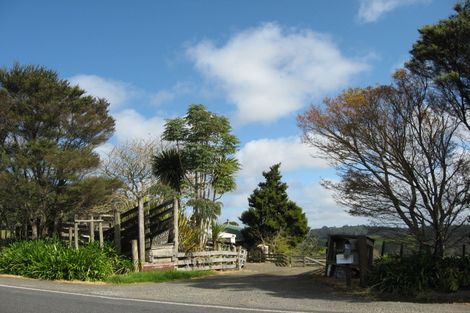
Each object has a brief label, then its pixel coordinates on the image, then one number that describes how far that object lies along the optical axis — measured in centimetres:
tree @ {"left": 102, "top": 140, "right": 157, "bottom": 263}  4141
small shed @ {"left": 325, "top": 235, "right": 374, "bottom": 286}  1512
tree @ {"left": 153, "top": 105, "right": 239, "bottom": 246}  2645
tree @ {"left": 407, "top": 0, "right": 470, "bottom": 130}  1358
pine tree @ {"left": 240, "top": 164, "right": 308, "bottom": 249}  4138
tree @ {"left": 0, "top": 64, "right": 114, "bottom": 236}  2239
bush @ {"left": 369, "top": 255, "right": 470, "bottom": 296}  1323
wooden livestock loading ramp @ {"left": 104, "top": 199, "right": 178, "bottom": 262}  2223
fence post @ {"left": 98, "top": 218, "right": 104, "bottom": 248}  2082
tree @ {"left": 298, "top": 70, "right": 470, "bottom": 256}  1466
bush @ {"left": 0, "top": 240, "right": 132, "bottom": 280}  1822
